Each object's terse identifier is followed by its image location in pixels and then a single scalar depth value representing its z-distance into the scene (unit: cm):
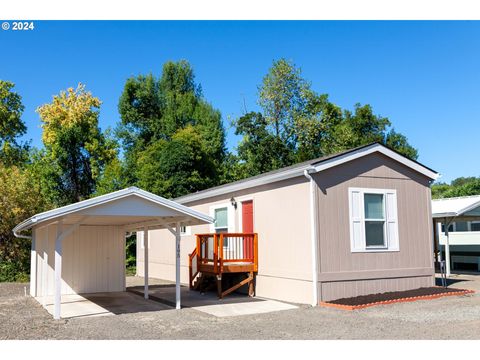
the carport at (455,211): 1644
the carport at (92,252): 1170
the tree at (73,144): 3381
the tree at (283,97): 3106
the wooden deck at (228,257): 1240
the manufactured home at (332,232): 1099
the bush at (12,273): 1891
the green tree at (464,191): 3799
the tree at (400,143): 3556
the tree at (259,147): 3089
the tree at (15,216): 1934
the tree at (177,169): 2653
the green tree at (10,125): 3266
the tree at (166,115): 3469
